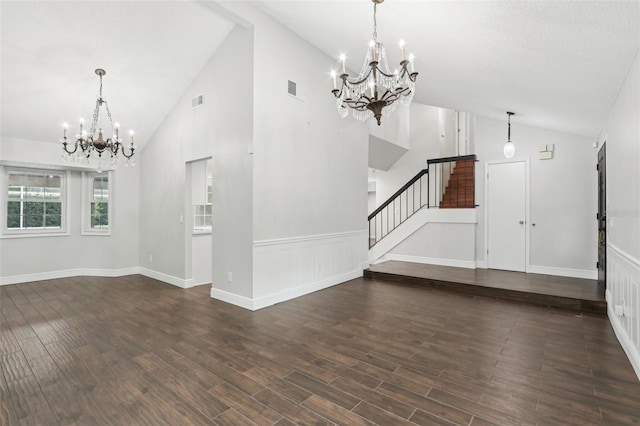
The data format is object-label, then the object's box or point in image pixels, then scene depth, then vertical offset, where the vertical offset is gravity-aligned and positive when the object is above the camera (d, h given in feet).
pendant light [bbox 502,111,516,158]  18.70 +3.81
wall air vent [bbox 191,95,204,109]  16.63 +5.88
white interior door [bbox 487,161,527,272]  19.72 -0.15
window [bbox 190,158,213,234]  18.34 +1.07
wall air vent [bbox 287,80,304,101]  15.34 +6.04
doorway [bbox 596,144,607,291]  14.83 -0.20
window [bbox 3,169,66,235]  19.07 +0.64
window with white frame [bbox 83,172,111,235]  21.21 +0.73
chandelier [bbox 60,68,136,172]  14.43 +3.40
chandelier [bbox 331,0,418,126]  8.72 +3.74
